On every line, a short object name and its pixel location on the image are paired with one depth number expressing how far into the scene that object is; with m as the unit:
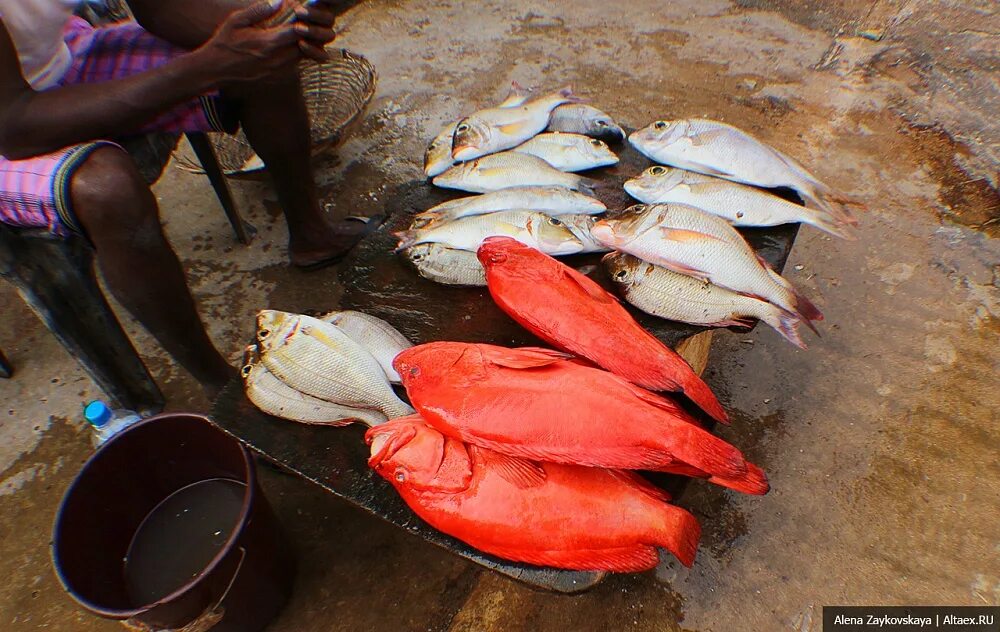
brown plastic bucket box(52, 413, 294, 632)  1.69
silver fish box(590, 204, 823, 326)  1.94
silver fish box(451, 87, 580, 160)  2.57
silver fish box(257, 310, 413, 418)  1.80
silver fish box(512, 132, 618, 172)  2.52
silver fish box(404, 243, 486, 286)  2.14
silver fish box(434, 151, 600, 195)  2.42
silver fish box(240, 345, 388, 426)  1.82
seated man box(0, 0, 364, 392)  1.90
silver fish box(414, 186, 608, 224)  2.27
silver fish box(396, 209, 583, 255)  2.10
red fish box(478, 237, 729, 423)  1.70
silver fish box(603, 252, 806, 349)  1.91
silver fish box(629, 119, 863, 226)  2.34
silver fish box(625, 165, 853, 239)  2.19
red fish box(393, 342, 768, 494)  1.49
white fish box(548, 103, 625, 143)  2.71
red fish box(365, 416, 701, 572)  1.47
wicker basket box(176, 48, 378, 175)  3.78
